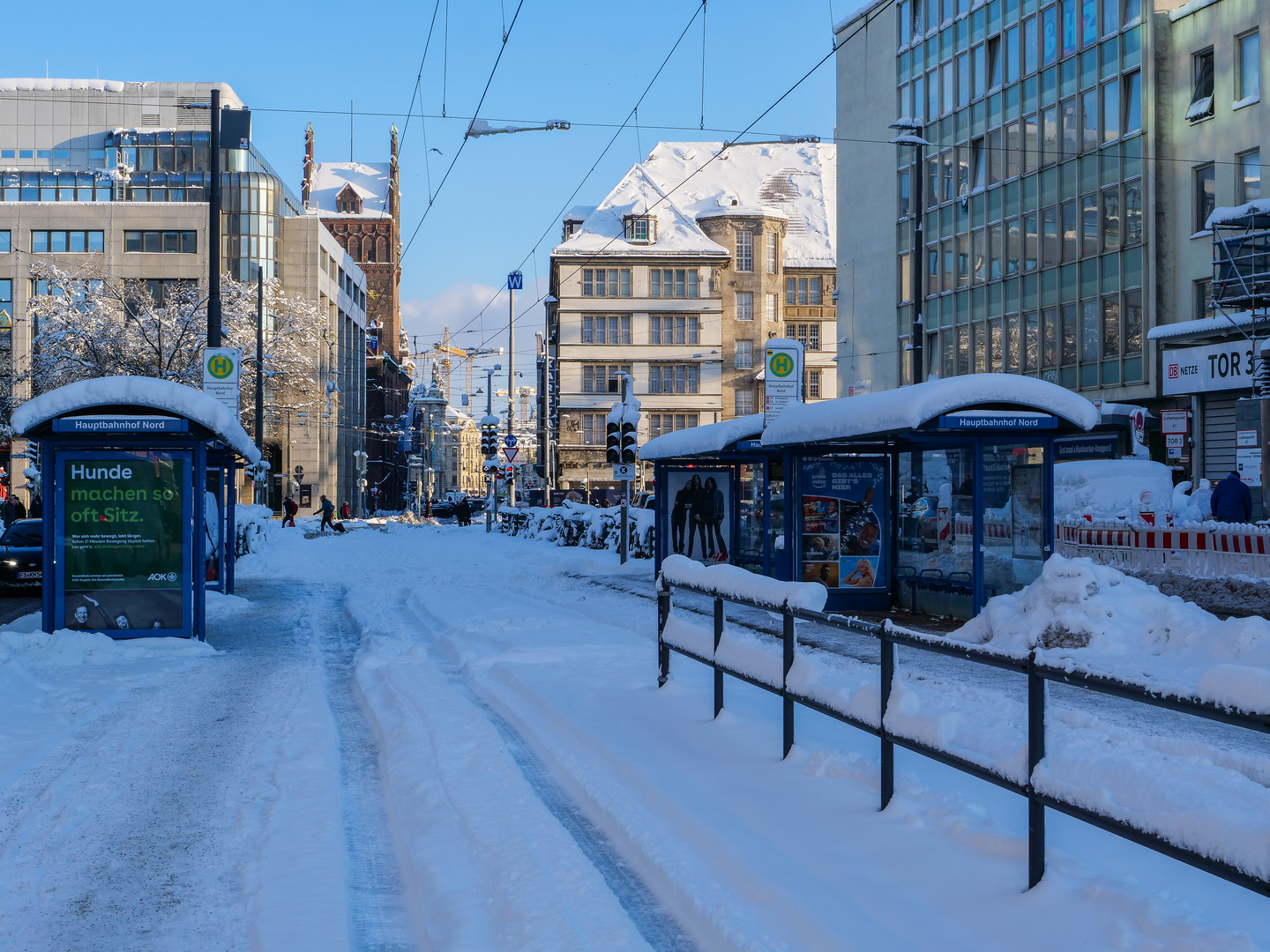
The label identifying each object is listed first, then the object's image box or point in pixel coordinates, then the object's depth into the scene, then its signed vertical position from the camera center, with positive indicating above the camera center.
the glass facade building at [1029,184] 38.09 +10.10
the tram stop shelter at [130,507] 12.92 -0.19
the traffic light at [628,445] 27.64 +0.97
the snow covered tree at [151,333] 49.81 +6.45
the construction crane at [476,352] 82.31 +9.24
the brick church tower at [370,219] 144.12 +30.44
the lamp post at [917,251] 27.98 +5.41
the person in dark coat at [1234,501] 21.95 -0.15
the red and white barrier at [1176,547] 17.67 -0.83
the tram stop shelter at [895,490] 14.34 +0.01
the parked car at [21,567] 21.78 -1.34
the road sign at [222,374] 19.20 +1.73
